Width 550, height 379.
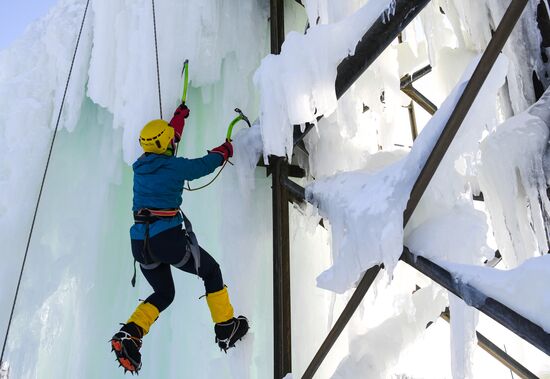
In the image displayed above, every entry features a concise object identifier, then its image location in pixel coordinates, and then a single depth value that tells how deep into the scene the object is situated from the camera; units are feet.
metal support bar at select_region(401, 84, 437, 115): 12.17
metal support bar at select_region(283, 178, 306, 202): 8.61
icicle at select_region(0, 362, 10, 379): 10.44
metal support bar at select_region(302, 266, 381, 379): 6.51
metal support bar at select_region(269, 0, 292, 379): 8.63
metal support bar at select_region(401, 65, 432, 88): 12.05
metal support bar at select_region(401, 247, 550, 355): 4.48
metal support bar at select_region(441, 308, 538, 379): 8.98
